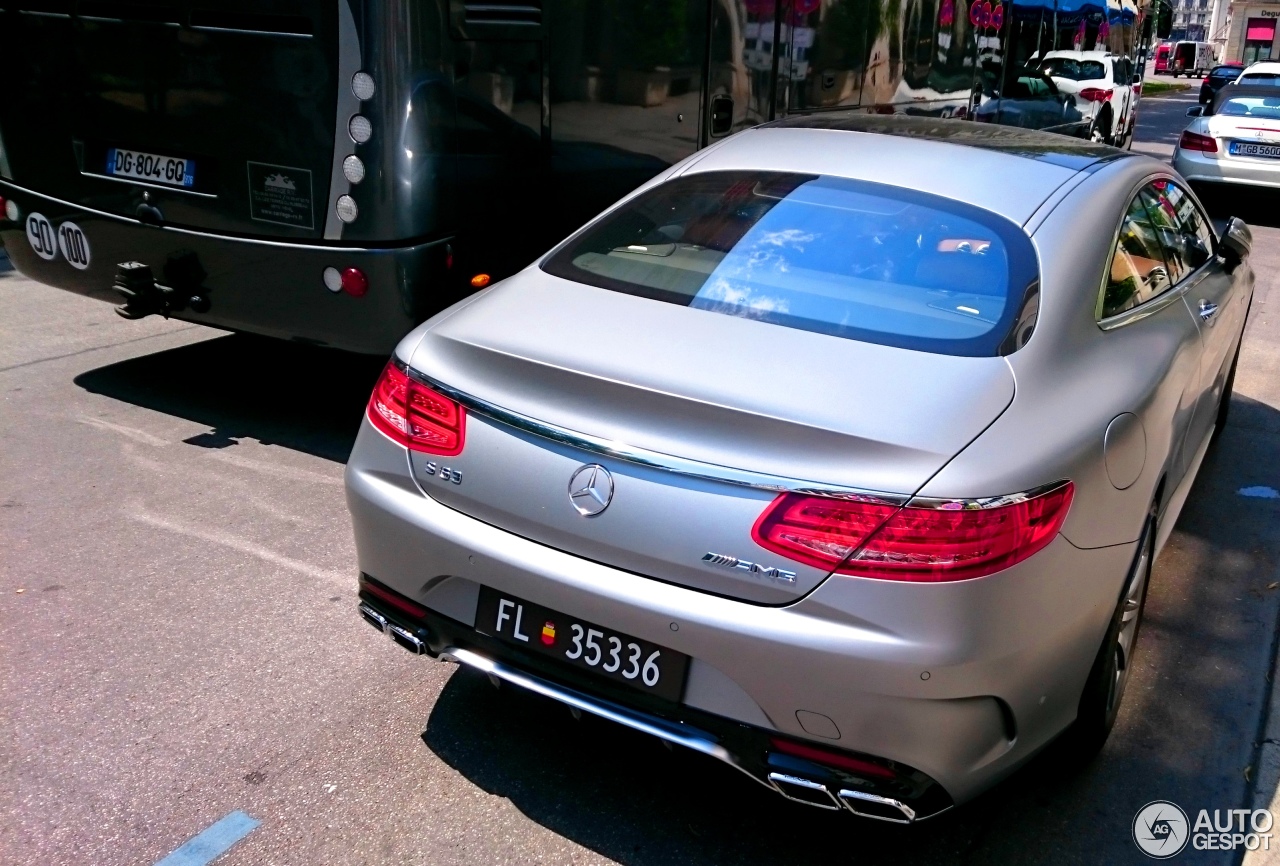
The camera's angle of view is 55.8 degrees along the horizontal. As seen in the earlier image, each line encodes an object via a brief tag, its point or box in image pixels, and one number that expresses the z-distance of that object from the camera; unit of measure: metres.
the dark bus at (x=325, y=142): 4.69
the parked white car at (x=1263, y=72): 20.17
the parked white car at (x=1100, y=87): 18.66
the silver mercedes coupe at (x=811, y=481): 2.39
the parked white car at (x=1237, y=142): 13.78
